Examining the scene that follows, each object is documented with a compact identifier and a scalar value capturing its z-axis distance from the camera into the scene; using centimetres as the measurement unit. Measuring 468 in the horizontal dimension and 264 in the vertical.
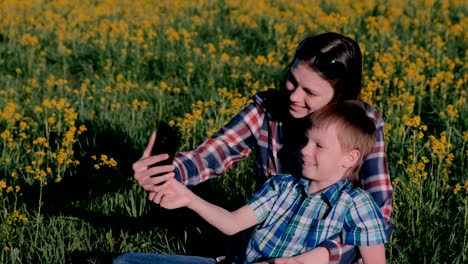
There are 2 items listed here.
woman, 258
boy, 233
